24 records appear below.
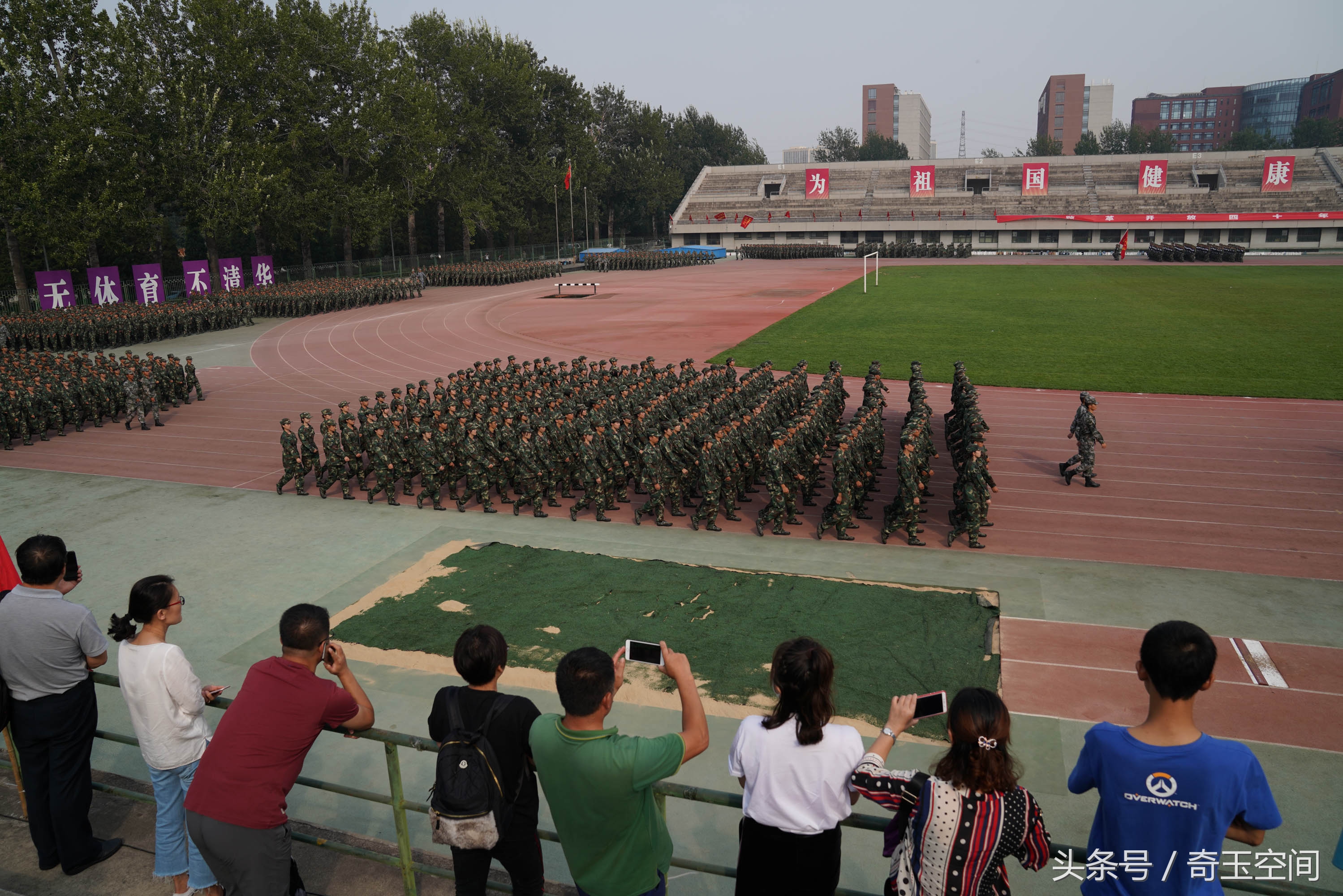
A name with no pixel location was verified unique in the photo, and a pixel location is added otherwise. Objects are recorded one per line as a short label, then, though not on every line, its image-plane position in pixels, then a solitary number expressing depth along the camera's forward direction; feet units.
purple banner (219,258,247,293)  115.85
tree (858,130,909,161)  372.38
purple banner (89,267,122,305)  104.37
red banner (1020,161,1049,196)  217.56
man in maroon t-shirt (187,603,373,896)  10.90
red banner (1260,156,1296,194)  200.34
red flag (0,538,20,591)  18.31
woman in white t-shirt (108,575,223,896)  12.42
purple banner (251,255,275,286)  118.93
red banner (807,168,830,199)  239.50
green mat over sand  24.22
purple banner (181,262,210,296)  107.76
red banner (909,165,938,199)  228.43
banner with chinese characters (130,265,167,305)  102.63
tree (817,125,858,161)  405.80
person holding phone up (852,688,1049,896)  8.93
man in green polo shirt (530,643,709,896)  9.62
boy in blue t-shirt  8.72
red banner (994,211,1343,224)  187.83
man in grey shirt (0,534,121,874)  13.30
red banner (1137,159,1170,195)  208.85
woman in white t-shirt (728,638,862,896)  9.66
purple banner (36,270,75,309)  97.04
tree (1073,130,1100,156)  319.06
